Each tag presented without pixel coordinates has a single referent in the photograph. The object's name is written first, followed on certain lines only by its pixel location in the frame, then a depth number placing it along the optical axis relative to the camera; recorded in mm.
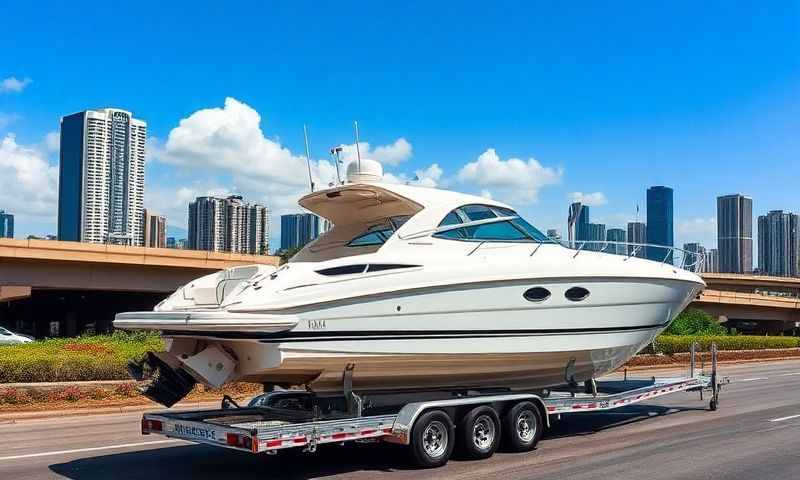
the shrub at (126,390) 16781
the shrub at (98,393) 16328
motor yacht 8719
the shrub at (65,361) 16547
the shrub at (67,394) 15883
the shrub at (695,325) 39156
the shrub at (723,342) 32062
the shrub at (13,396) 15305
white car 26525
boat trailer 8375
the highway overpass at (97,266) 33969
